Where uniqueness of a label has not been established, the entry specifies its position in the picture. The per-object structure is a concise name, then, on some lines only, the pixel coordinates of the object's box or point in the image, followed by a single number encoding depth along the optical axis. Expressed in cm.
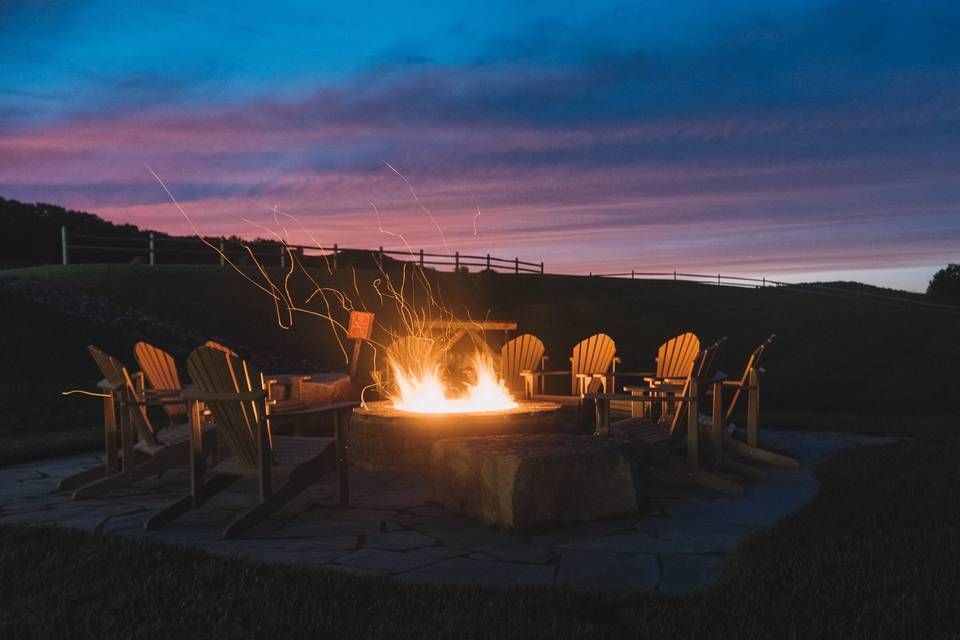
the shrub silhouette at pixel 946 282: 5962
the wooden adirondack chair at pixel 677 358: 677
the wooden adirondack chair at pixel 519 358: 810
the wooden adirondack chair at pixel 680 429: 533
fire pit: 588
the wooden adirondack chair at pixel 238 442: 421
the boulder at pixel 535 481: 426
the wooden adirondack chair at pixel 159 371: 602
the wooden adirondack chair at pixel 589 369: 746
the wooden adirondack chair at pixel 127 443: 501
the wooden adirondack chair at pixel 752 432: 616
